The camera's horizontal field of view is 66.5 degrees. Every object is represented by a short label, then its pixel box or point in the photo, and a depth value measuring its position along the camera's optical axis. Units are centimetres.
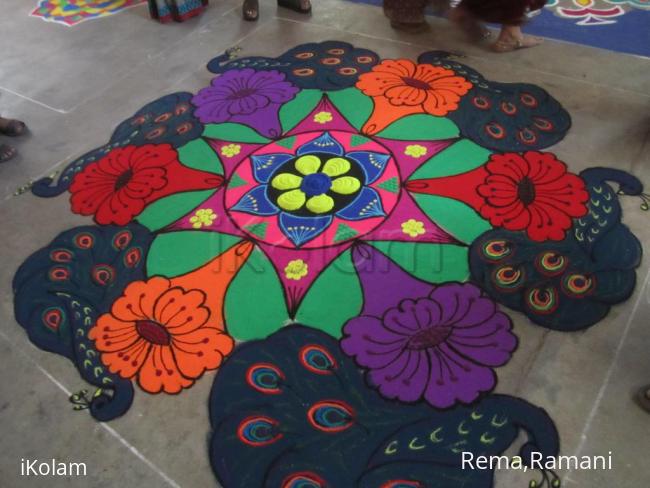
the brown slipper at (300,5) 294
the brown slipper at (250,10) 293
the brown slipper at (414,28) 254
